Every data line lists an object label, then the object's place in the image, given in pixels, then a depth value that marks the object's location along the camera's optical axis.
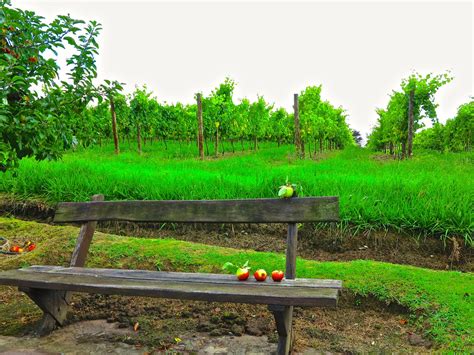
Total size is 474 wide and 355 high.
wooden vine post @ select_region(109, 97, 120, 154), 16.86
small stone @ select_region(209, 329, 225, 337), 2.92
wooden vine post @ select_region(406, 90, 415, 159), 14.84
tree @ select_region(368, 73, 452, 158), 16.20
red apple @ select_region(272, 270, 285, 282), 2.53
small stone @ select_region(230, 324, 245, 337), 2.91
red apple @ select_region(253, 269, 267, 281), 2.58
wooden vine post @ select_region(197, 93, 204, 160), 15.39
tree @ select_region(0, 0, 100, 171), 2.93
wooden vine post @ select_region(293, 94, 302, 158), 14.38
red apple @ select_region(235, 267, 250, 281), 2.60
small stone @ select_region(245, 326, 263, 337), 2.92
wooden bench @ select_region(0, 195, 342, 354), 2.30
